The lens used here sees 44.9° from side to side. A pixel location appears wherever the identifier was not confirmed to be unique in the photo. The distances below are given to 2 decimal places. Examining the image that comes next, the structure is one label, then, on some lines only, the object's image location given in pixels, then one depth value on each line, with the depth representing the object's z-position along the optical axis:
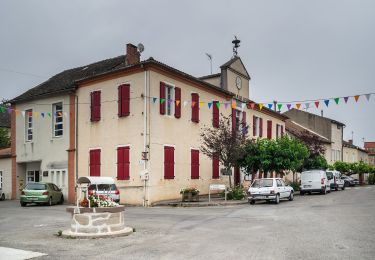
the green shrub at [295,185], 39.95
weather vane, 37.53
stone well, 12.11
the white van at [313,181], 33.31
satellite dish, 29.53
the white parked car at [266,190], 25.11
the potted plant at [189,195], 25.95
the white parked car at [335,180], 38.34
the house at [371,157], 100.75
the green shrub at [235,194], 27.75
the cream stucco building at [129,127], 25.69
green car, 26.27
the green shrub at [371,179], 69.44
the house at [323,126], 62.19
